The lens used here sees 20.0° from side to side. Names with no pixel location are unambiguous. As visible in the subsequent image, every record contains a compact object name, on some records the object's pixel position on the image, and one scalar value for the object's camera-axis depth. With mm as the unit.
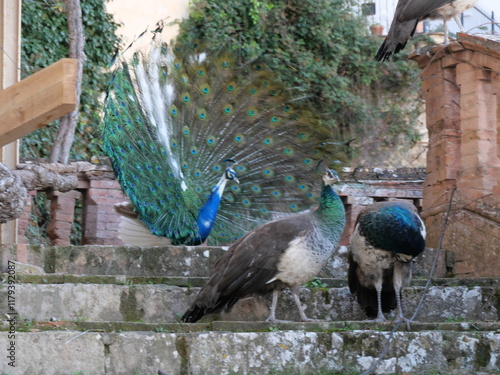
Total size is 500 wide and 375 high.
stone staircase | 7602
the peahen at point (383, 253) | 9146
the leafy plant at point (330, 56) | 22998
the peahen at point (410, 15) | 11615
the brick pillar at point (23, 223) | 14719
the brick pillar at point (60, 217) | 14499
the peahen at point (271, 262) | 8915
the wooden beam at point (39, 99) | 6527
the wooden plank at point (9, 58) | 13459
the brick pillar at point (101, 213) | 14927
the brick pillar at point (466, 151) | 11294
